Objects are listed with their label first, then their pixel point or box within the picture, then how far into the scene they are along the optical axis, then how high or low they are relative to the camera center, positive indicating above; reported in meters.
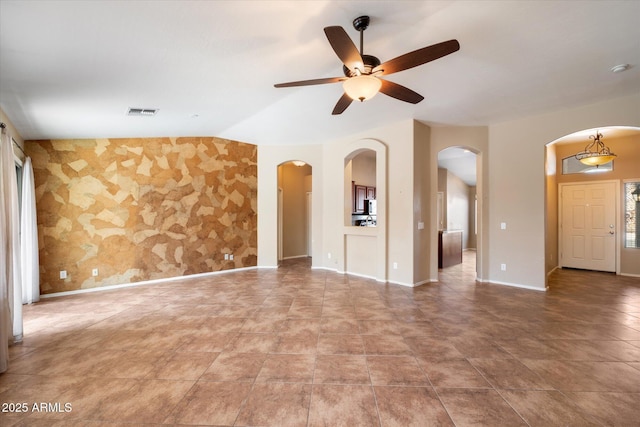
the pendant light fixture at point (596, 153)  5.41 +1.21
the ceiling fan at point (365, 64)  1.99 +1.20
